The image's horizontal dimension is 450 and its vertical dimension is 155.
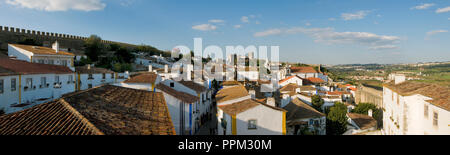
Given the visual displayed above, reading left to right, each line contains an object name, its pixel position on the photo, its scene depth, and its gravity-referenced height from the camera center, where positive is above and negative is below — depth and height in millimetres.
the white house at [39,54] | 23516 +1762
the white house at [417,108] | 12070 -2156
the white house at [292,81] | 53488 -2004
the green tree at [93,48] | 47212 +4680
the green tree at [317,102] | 30797 -3904
